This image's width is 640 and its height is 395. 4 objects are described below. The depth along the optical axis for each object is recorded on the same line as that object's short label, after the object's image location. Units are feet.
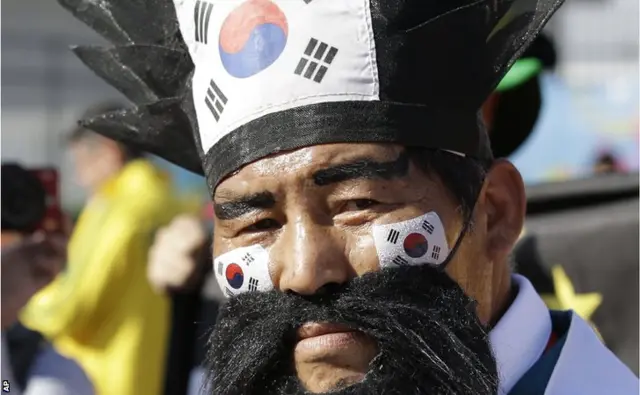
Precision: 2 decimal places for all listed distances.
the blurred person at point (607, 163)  34.58
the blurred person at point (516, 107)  17.30
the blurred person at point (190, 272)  18.70
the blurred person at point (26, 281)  14.87
